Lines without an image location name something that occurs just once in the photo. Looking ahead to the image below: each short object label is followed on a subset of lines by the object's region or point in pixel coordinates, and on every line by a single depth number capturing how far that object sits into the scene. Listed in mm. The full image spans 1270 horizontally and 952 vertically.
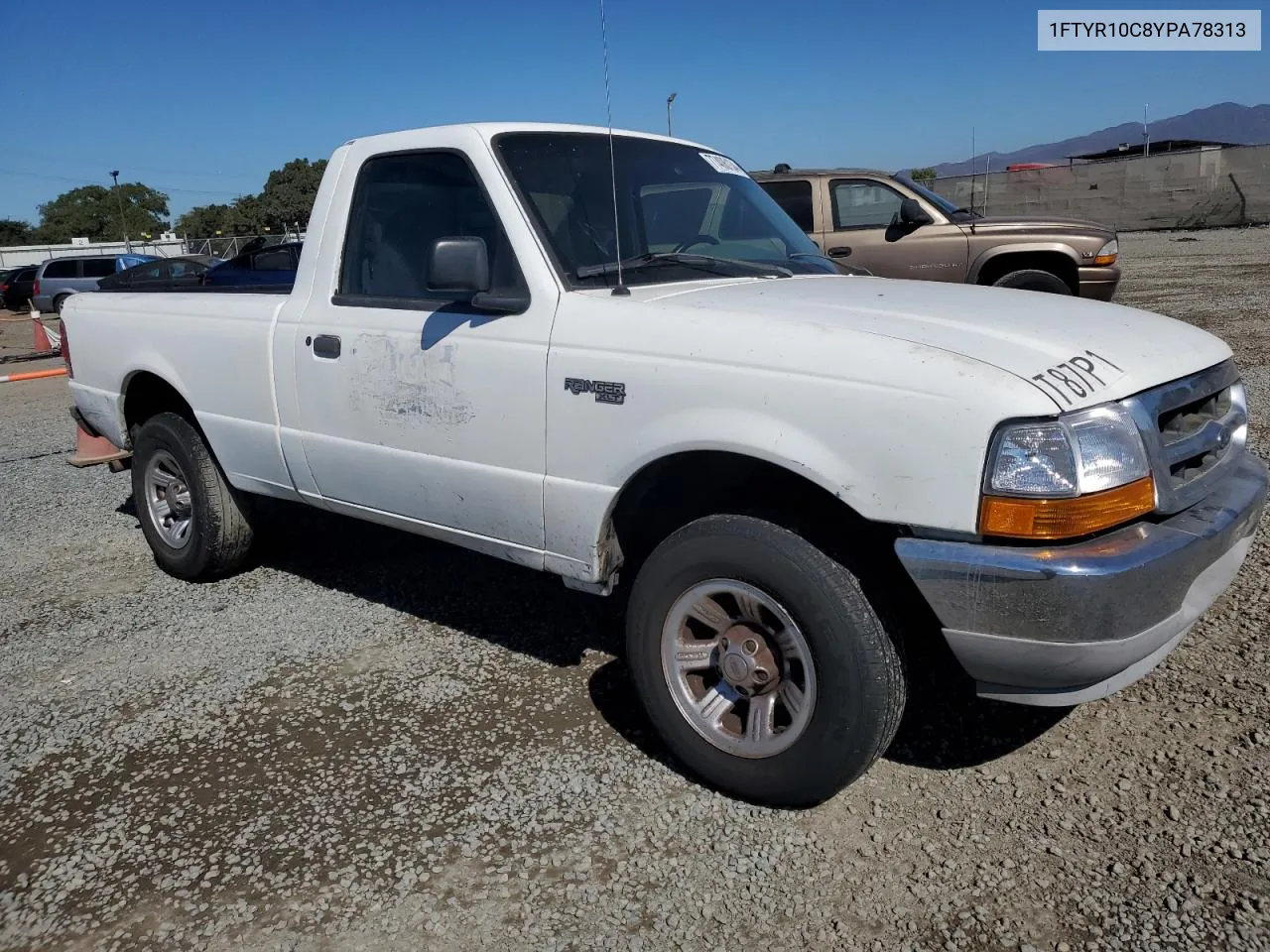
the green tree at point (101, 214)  89062
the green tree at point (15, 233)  87812
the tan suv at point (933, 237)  9523
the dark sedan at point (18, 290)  28906
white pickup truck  2391
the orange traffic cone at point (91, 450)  5738
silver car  26484
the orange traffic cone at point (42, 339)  14266
